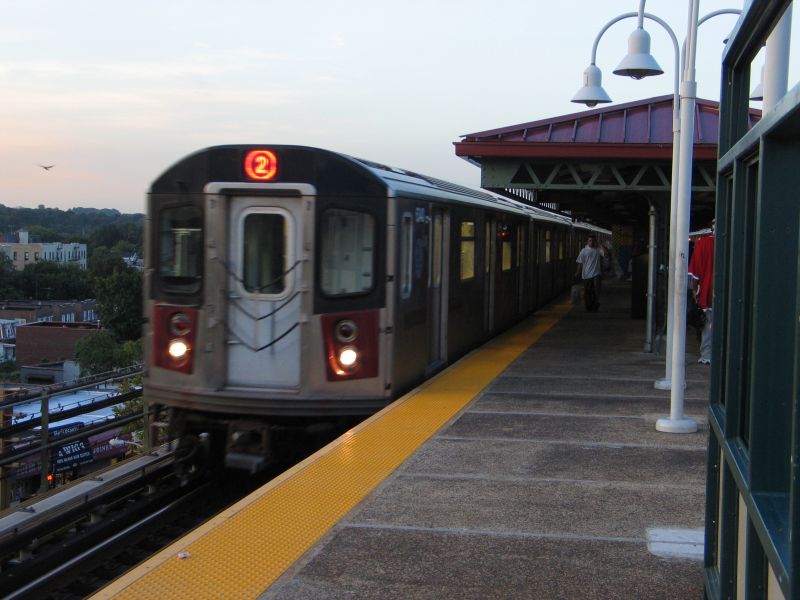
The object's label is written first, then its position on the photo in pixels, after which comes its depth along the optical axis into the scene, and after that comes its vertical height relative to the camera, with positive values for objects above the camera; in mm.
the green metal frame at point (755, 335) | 2309 -203
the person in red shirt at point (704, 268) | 10172 -28
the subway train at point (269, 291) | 7734 -265
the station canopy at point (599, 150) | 12125 +1518
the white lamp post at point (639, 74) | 8695 +2011
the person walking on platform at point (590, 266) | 18094 -37
